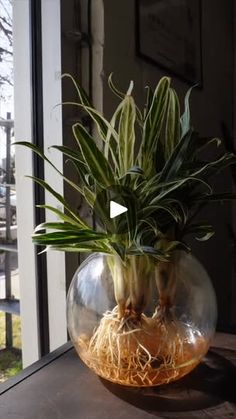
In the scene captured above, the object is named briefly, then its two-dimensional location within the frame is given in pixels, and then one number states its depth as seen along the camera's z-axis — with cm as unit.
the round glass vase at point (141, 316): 60
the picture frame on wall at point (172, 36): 107
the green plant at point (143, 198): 58
